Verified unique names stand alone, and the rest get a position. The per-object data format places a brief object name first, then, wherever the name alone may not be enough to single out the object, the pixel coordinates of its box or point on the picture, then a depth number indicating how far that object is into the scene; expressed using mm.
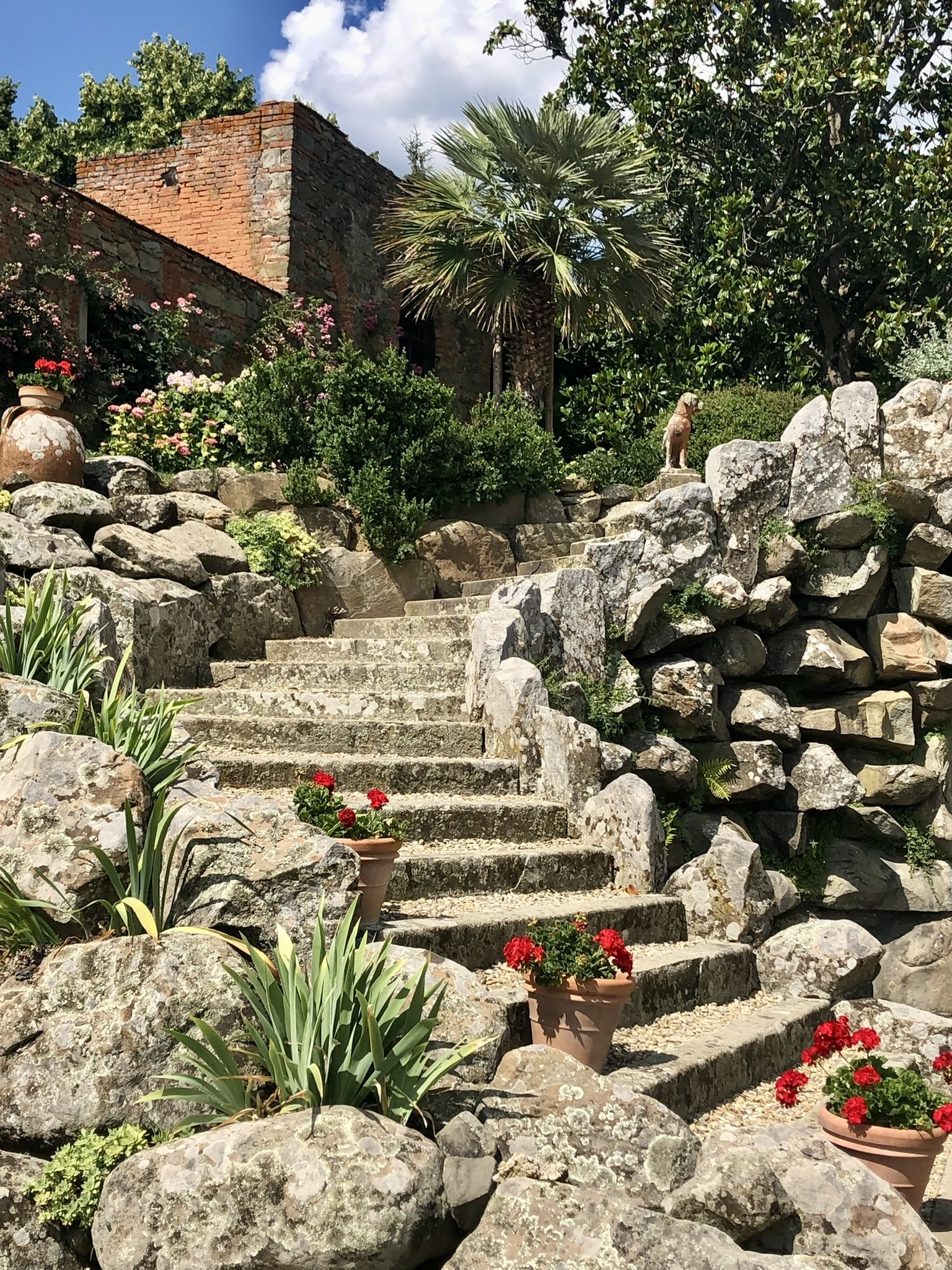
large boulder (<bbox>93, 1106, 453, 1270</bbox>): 3033
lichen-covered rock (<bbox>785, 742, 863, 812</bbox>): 9805
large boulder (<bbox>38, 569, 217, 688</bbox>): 7770
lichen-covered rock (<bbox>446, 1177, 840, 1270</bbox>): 3166
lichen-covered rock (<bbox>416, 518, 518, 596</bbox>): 10906
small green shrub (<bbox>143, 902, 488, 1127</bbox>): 3436
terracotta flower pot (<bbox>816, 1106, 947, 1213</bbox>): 4426
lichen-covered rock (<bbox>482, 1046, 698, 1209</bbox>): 3828
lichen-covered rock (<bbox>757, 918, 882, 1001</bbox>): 6855
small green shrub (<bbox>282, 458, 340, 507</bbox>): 10328
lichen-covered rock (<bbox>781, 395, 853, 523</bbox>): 10180
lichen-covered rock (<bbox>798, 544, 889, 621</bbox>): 10148
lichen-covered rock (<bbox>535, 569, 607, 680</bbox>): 8602
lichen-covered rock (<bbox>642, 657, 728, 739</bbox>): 9102
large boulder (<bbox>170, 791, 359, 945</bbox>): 4043
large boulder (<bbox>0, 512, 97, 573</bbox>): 8141
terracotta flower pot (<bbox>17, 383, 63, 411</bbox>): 9547
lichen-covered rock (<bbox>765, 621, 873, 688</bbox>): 10000
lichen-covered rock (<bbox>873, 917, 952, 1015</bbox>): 8641
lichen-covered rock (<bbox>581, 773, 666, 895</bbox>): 6941
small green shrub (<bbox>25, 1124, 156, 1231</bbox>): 3357
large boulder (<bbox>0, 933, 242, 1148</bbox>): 3535
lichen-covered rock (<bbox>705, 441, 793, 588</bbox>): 9914
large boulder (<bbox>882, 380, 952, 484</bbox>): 10281
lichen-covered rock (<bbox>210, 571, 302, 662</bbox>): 9172
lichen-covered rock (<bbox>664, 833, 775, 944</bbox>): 7031
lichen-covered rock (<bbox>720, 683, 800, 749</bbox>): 9703
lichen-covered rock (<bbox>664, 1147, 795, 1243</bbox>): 3617
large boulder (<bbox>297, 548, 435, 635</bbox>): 10148
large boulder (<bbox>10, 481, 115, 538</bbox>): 8719
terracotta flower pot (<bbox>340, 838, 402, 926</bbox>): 5004
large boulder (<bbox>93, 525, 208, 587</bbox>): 8664
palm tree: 13273
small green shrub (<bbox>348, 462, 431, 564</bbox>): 10414
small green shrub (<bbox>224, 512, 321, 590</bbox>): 9836
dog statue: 11898
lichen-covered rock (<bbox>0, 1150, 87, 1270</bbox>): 3299
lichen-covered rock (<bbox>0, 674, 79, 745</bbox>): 4746
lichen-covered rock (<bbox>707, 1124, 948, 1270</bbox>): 3771
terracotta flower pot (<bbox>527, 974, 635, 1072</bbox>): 4559
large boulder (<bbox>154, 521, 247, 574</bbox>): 9266
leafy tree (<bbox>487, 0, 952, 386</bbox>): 15305
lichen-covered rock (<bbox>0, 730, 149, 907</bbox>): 4035
